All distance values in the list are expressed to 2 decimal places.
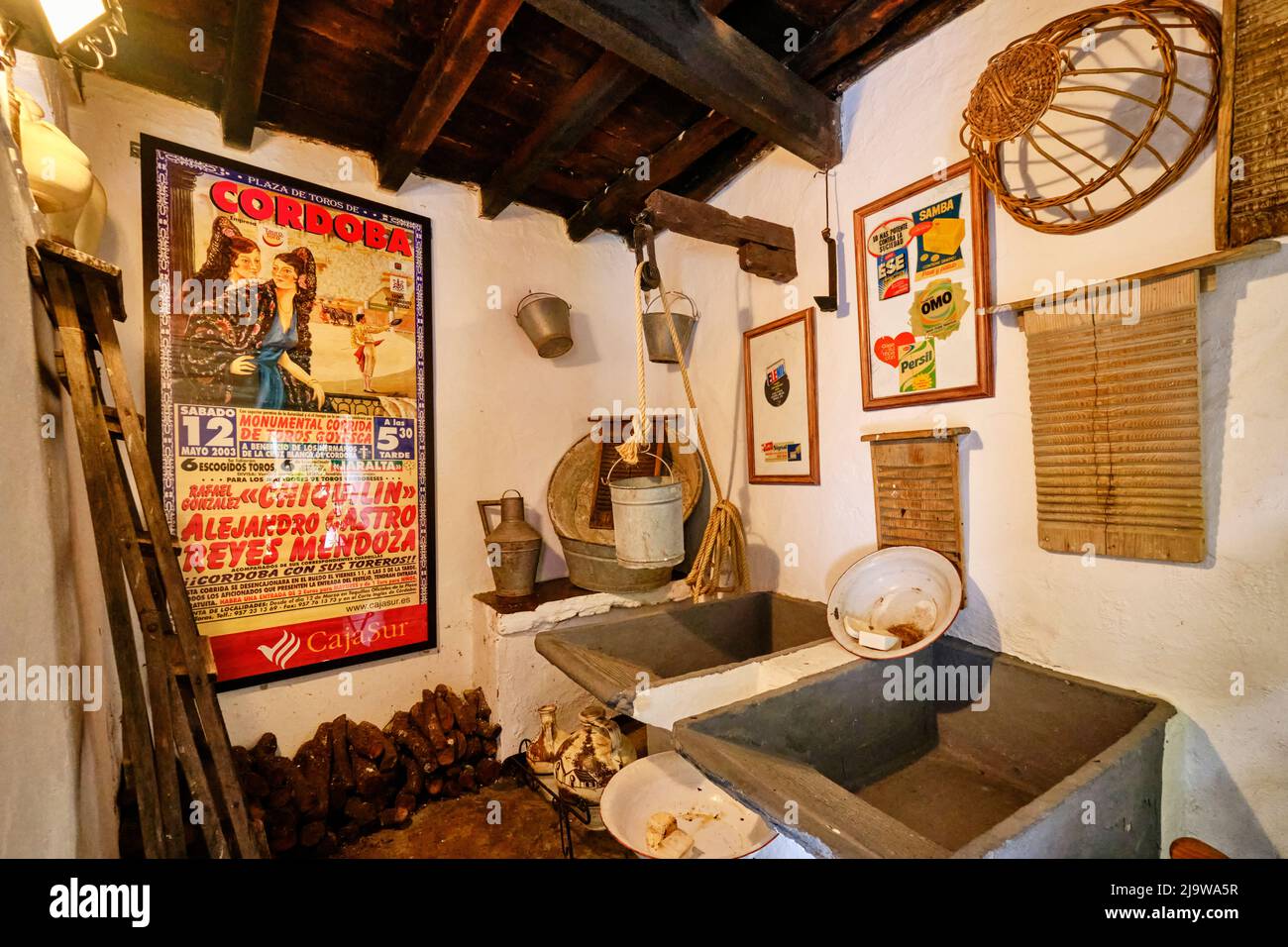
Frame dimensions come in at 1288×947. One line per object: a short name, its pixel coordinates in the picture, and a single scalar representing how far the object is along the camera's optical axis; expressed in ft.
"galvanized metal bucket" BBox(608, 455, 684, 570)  6.56
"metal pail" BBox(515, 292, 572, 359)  9.27
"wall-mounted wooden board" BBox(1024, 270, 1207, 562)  4.17
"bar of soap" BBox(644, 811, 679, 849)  4.65
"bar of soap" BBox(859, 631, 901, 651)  5.20
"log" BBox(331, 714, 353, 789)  7.33
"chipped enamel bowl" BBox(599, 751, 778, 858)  4.77
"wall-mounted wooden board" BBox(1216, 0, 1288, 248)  3.75
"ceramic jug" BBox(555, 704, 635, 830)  6.75
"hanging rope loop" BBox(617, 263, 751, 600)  7.68
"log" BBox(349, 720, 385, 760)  7.67
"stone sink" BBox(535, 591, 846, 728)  4.98
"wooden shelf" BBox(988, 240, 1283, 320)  3.72
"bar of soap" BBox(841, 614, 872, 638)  5.78
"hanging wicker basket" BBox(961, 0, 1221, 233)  4.15
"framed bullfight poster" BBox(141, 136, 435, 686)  6.90
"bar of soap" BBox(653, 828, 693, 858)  4.48
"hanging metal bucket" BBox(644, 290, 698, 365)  9.02
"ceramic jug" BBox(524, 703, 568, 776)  7.55
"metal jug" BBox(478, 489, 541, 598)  8.65
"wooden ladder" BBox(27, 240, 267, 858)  4.54
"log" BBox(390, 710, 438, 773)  7.84
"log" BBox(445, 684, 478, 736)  8.30
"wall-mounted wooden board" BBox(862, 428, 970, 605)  5.80
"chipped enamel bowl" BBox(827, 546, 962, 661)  5.55
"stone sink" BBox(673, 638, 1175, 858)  3.06
